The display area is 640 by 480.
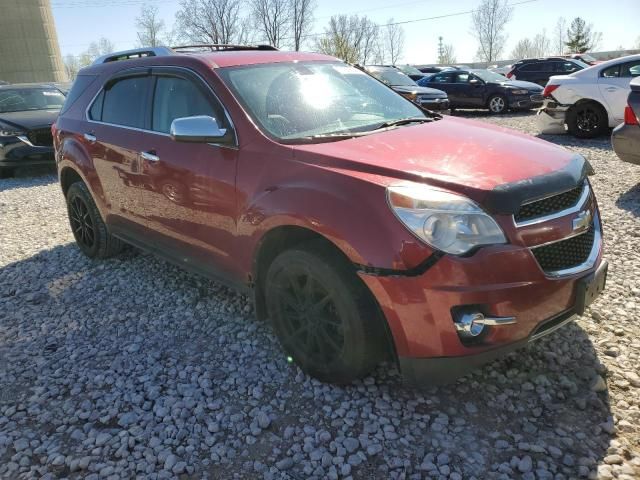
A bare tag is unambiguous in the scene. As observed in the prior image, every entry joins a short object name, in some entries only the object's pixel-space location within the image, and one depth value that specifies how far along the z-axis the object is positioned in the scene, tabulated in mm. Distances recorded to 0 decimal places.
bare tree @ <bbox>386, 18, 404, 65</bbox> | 84938
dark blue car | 16125
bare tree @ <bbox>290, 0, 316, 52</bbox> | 64188
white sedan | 9898
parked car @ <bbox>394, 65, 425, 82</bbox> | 22297
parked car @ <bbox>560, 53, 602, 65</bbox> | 26719
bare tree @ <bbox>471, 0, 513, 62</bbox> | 76000
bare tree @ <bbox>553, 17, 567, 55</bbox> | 73919
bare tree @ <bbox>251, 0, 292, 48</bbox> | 64000
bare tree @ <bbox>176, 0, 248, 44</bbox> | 61031
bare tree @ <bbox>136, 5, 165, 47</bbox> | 66188
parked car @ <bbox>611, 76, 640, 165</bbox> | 5902
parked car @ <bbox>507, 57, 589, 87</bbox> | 19078
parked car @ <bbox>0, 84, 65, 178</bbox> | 9656
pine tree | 64438
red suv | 2359
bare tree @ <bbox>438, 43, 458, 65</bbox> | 91056
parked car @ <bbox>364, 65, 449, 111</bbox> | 13266
